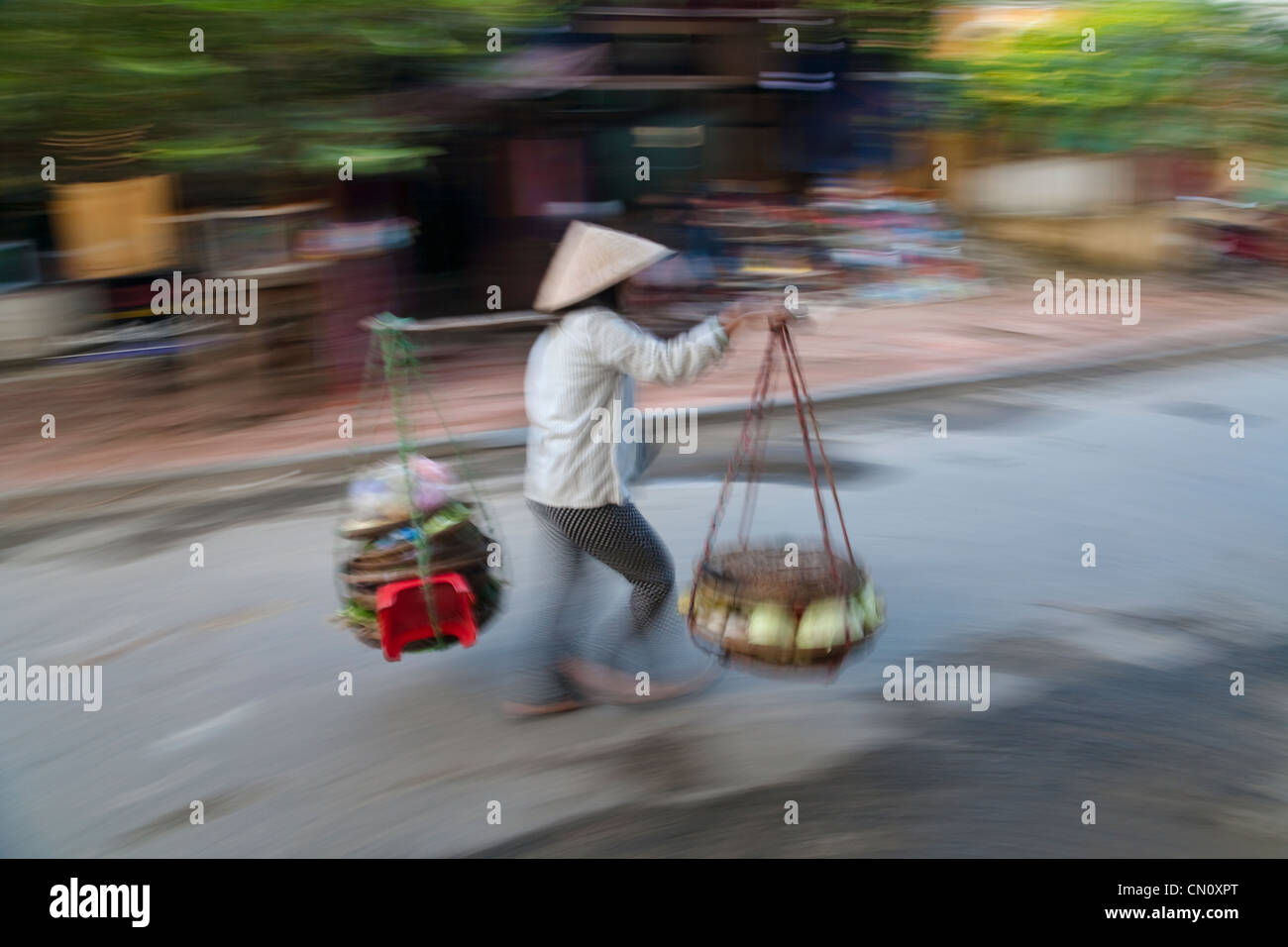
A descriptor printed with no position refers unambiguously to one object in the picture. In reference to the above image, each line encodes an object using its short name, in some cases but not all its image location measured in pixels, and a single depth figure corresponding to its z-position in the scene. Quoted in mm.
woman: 3387
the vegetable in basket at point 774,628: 3115
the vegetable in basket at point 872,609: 3221
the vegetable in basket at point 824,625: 3113
